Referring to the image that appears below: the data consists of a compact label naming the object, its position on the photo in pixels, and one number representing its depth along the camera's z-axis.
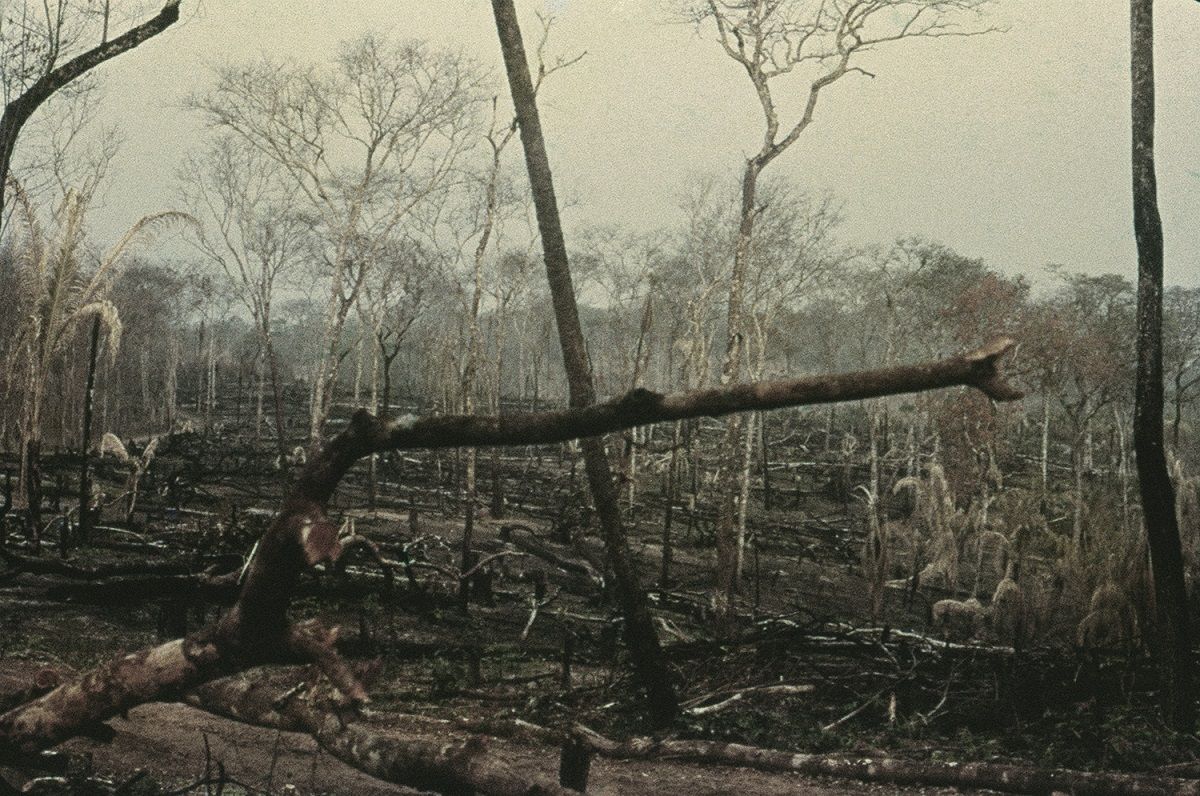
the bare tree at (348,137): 25.75
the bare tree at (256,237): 31.20
